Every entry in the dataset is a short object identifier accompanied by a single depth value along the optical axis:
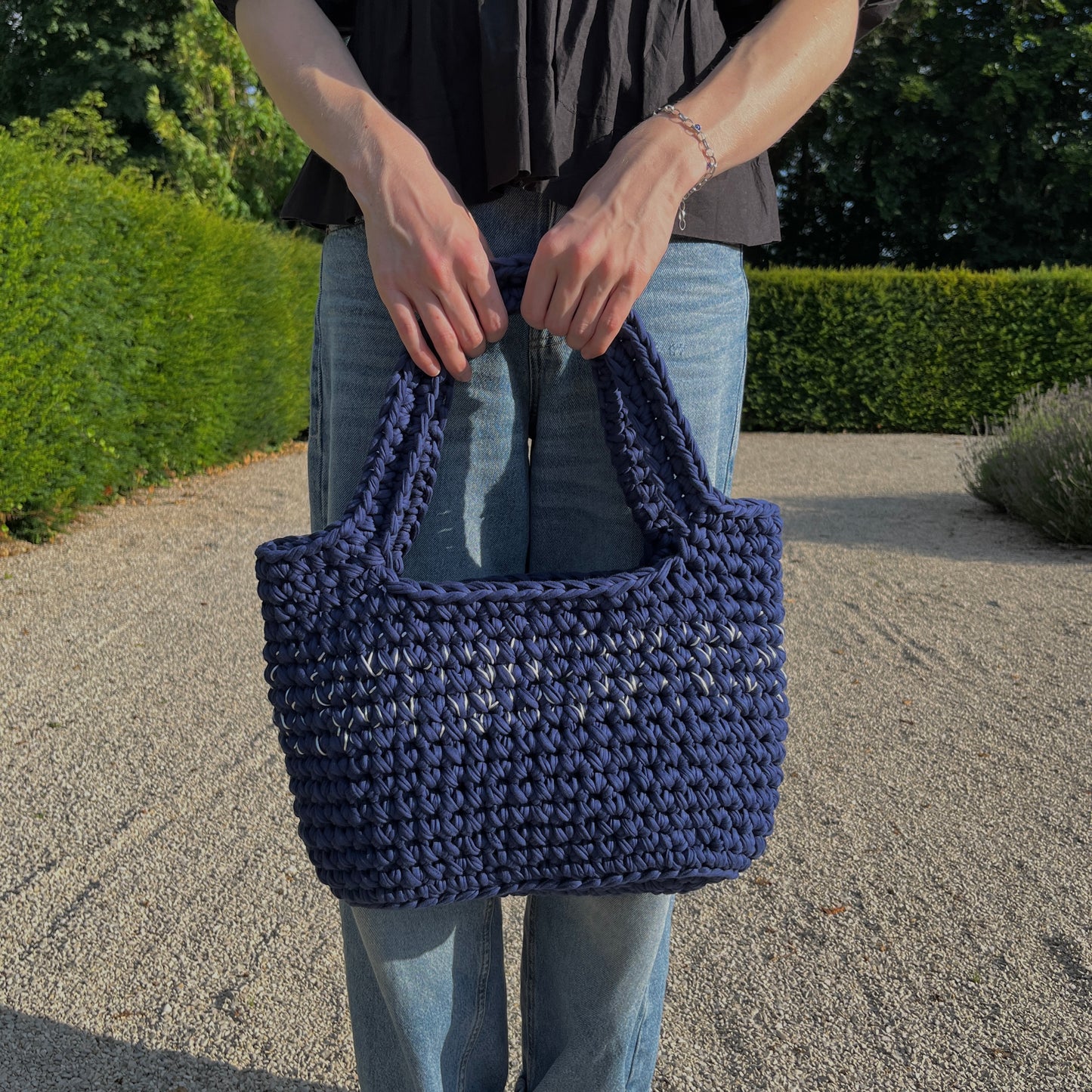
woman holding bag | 1.00
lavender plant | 6.18
